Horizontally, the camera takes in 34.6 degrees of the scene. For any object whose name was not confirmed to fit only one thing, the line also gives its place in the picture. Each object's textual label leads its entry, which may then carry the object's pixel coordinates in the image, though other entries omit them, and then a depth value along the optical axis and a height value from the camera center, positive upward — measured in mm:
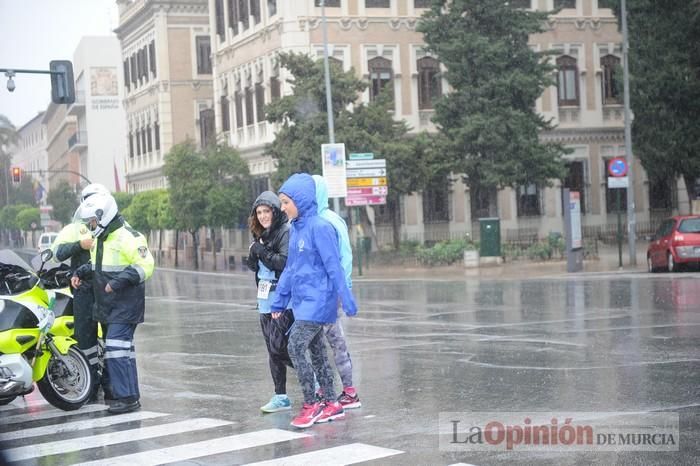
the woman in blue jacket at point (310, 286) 9695 -562
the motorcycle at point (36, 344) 10188 -1033
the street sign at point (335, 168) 37656 +1740
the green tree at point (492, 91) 40750 +4439
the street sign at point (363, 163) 38281 +1882
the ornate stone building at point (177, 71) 68188 +9536
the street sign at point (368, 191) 38625 +931
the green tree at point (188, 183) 51875 +2019
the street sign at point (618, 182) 33000 +715
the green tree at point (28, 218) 83312 +1290
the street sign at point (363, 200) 38625 +642
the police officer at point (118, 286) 10680 -523
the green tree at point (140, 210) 62938 +1129
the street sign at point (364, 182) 38562 +1251
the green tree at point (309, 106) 41844 +4350
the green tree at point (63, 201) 86500 +2499
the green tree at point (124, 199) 72375 +1999
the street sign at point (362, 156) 38375 +2125
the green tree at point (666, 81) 41531 +4573
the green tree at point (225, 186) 51625 +1835
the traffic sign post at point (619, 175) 33062 +936
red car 29609 -1103
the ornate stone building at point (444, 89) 50356 +5891
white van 58794 -253
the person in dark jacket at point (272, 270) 10406 -441
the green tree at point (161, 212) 56731 +834
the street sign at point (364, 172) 38406 +1575
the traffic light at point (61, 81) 26422 +3586
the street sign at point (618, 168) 33562 +1145
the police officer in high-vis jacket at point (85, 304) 11297 -722
